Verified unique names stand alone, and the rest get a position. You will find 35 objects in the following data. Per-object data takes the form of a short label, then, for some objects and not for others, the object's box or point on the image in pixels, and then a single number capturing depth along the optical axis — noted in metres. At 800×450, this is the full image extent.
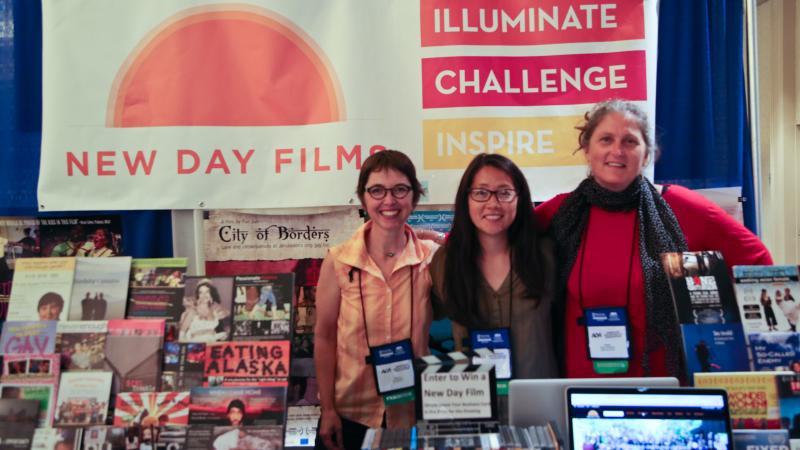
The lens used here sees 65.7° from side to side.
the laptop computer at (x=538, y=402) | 1.54
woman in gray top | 2.05
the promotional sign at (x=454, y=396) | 1.50
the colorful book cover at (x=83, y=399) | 1.73
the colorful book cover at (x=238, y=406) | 1.67
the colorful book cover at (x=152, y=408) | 1.70
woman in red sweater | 2.08
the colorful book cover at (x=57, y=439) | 1.68
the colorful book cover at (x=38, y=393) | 1.76
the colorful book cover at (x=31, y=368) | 1.80
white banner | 2.76
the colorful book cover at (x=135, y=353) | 1.78
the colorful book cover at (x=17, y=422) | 1.69
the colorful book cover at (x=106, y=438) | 1.67
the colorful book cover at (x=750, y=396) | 1.51
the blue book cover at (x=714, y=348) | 1.66
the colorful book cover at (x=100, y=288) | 1.90
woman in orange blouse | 2.18
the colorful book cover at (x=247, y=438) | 1.63
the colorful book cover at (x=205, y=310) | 1.82
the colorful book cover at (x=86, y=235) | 2.90
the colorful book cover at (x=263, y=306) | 1.81
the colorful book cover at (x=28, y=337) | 1.84
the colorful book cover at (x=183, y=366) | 1.76
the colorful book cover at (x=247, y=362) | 1.74
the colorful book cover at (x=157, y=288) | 1.89
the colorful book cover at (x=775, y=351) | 1.64
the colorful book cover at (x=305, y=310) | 2.89
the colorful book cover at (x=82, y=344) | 1.81
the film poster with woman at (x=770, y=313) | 1.65
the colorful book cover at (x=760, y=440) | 1.43
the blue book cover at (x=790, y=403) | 1.53
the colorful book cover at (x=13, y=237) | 2.91
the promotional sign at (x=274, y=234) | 2.86
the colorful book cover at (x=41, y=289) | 1.89
